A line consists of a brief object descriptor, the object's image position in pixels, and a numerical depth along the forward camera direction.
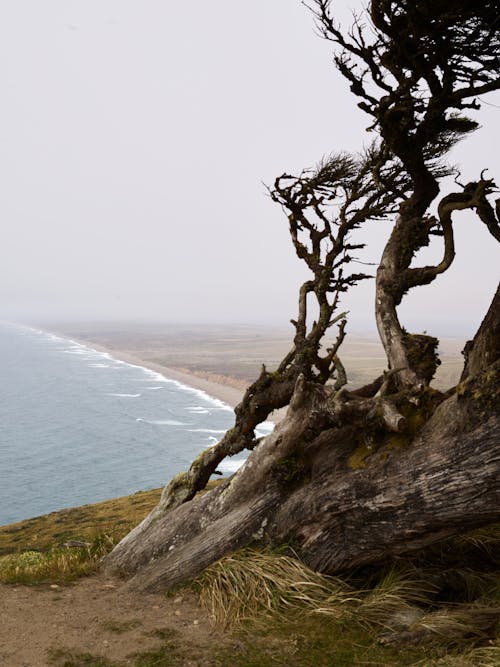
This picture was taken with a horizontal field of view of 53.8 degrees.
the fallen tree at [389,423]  6.76
